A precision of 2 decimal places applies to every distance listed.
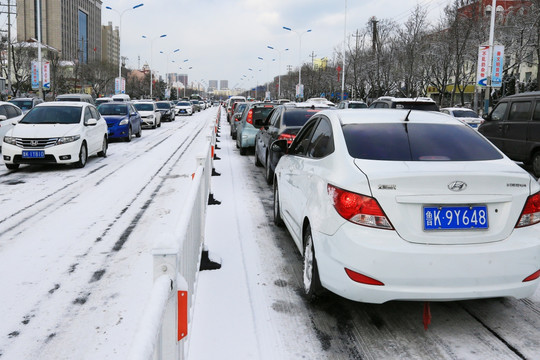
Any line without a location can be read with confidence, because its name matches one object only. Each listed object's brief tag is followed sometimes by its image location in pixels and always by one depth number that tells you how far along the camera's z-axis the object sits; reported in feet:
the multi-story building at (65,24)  432.66
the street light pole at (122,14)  154.30
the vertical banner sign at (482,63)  86.15
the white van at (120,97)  127.71
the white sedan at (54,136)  38.19
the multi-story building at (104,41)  627.21
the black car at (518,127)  38.11
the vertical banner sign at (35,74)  125.80
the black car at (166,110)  124.47
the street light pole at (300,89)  222.11
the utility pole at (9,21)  151.50
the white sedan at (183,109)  169.58
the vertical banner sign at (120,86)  188.14
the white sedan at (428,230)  11.45
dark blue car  64.28
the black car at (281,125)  31.60
